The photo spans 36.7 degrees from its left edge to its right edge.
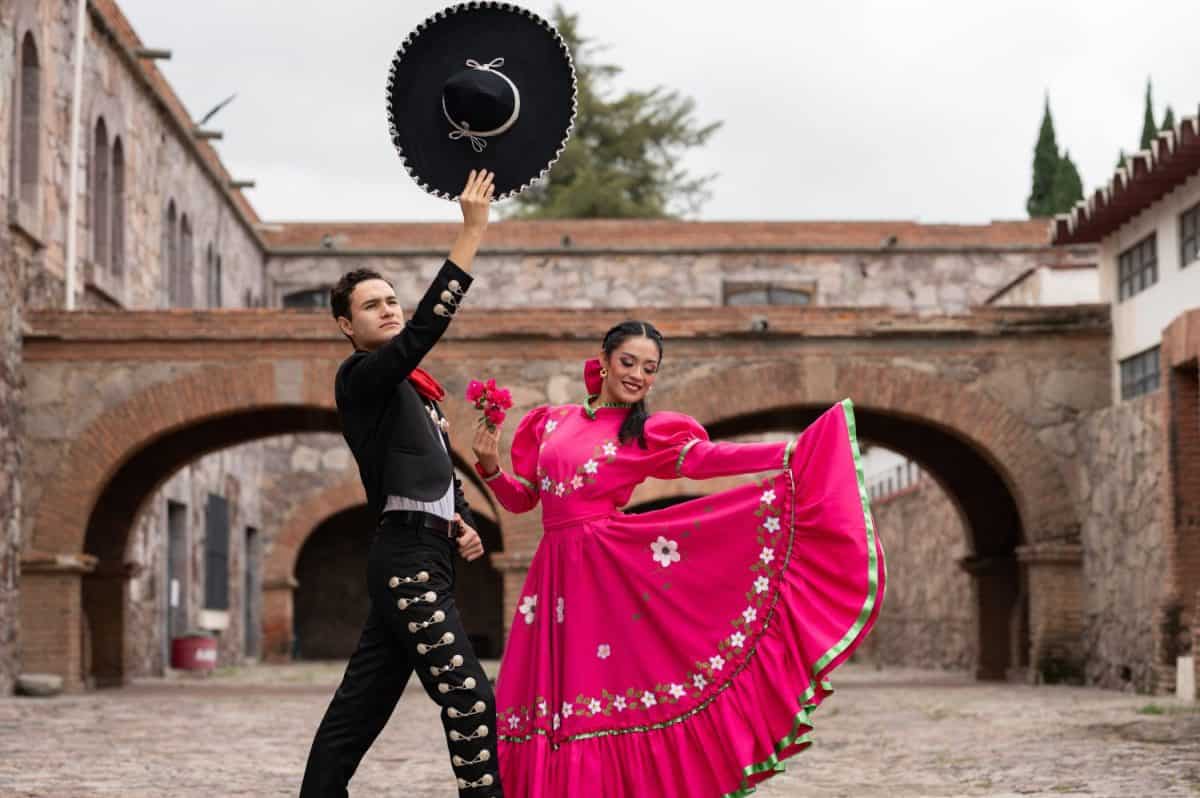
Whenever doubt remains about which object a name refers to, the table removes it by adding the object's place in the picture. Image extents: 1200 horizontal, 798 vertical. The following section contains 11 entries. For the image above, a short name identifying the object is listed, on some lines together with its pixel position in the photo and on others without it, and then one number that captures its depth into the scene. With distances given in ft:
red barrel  69.21
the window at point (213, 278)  78.89
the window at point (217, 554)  76.84
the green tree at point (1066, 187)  114.73
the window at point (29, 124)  52.90
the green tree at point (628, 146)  132.05
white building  48.39
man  15.51
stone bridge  52.75
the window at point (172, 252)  71.42
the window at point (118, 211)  63.36
